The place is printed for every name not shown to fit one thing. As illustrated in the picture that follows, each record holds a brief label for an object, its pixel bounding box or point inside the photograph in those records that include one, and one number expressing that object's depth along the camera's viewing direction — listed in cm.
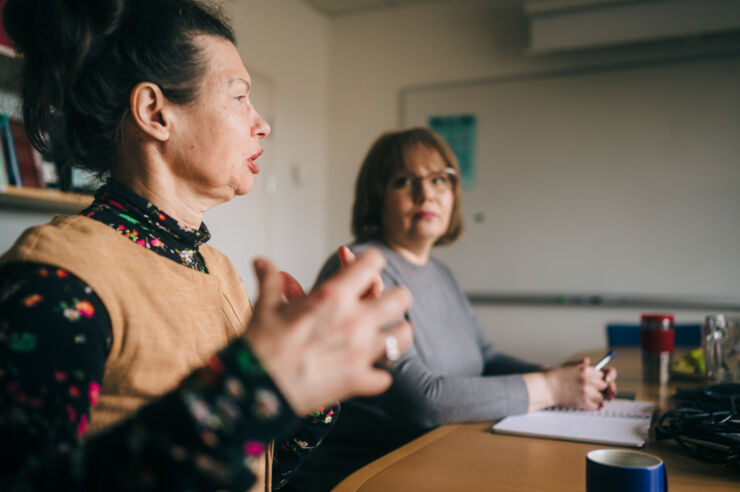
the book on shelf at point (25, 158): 181
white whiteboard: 316
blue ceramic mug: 59
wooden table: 81
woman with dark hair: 42
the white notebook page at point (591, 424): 103
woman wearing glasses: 125
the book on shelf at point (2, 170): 177
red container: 158
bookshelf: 175
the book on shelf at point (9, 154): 176
